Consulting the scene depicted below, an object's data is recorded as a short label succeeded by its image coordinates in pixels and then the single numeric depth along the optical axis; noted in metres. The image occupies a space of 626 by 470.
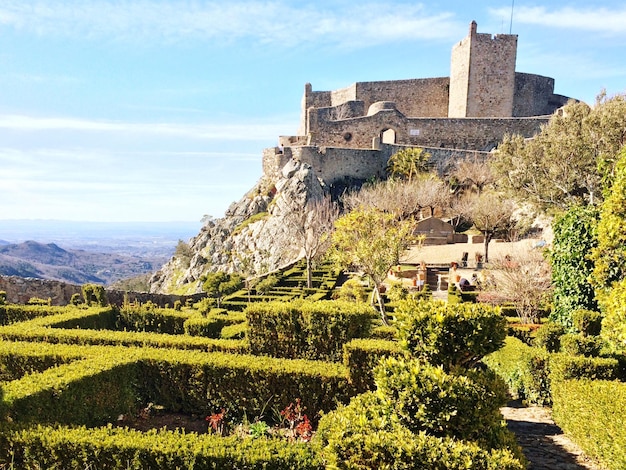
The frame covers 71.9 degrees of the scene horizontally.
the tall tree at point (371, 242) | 14.96
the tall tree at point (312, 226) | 26.00
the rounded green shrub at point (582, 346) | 8.89
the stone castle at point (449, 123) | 39.66
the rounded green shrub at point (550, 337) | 10.31
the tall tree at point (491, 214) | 26.64
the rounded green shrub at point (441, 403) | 4.61
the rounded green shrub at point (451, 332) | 5.04
